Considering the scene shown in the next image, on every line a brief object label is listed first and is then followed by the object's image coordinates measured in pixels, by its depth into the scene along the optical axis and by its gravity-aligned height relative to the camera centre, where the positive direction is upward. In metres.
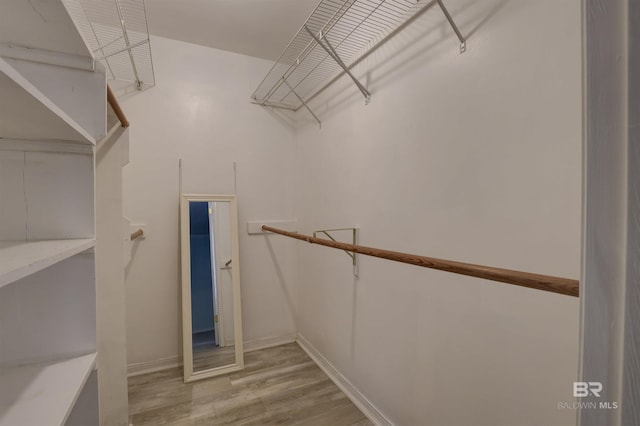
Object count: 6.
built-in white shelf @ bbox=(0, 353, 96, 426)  0.60 -0.43
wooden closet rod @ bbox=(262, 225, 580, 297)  0.56 -0.17
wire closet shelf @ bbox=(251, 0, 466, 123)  1.35 +1.00
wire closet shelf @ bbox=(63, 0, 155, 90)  1.62 +1.18
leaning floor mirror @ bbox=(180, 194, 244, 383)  2.16 -0.62
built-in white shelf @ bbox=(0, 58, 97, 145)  0.49 +0.22
